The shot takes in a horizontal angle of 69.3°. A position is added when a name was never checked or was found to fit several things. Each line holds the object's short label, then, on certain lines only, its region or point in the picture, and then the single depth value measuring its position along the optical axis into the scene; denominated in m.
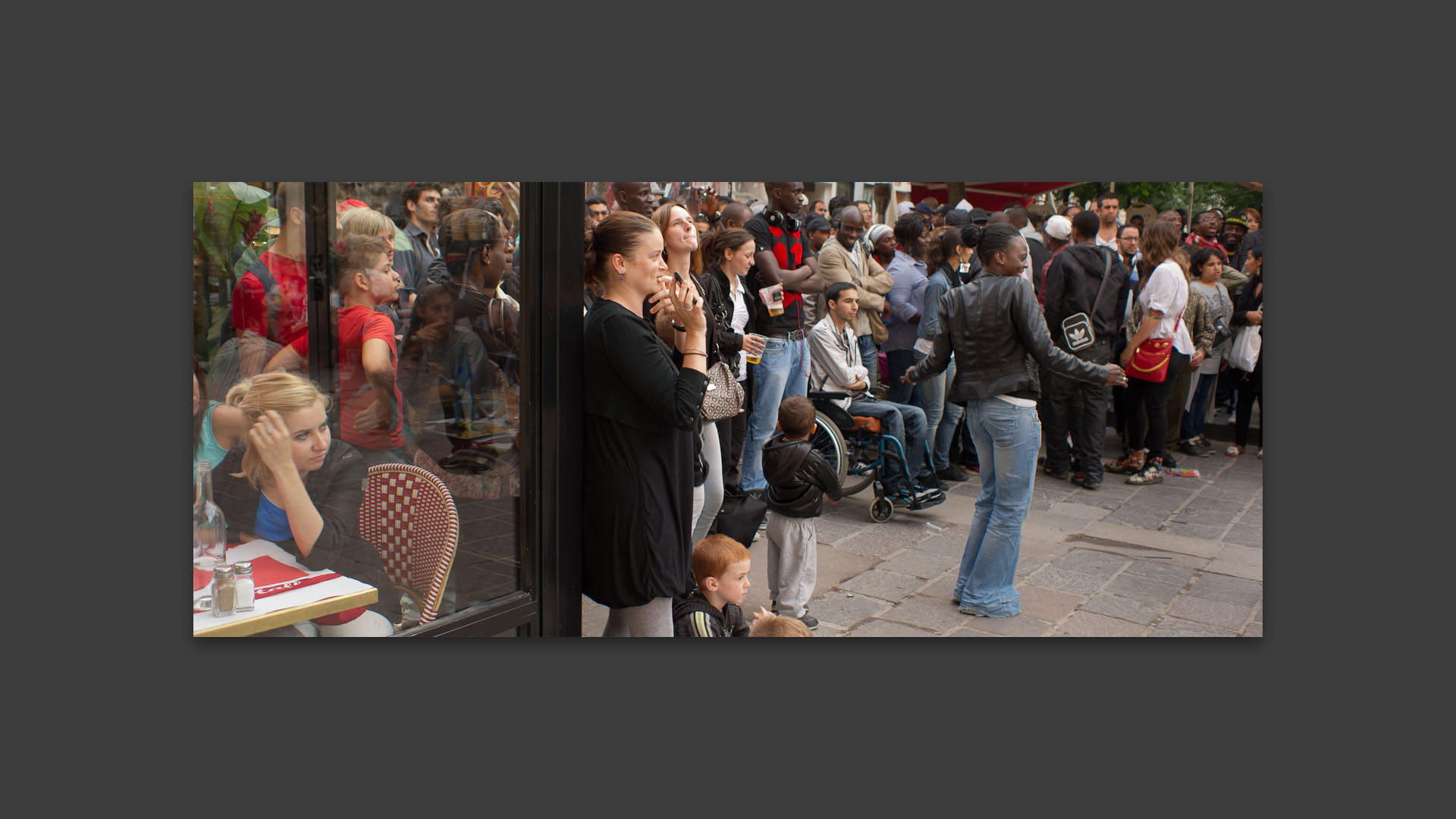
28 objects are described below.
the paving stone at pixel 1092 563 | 3.64
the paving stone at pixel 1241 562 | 3.42
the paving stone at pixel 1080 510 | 3.79
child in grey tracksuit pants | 3.53
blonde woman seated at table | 2.99
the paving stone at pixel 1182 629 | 3.42
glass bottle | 3.02
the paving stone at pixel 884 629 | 3.46
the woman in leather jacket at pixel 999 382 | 3.64
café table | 3.01
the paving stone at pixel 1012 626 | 3.45
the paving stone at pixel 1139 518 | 3.84
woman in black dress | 2.91
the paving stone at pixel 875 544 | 3.70
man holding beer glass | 4.18
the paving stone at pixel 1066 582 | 3.58
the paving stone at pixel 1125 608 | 3.47
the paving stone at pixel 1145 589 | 3.54
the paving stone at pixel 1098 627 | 3.44
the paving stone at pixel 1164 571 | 3.60
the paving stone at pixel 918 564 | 3.68
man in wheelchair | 4.39
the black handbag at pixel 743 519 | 3.59
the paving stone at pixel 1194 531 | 3.62
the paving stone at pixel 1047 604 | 3.49
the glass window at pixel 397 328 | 2.92
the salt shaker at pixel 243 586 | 3.01
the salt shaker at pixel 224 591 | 3.03
